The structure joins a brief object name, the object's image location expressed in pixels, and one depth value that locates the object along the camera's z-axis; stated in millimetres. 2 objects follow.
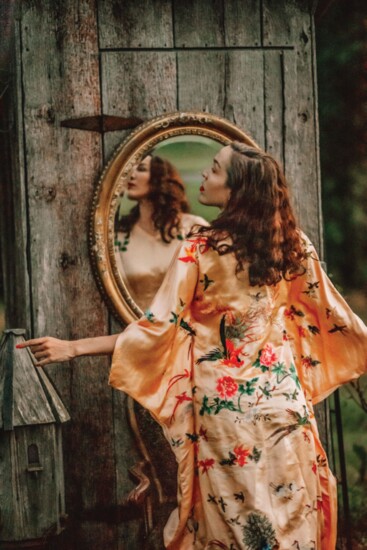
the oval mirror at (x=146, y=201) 3893
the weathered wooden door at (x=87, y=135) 3879
